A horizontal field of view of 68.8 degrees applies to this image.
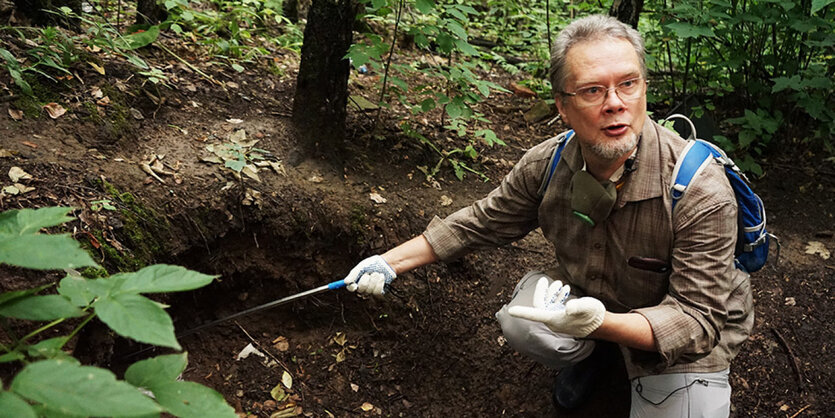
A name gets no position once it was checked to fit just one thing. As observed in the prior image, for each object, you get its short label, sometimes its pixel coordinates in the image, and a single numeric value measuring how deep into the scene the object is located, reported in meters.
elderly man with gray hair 2.06
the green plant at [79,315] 0.92
